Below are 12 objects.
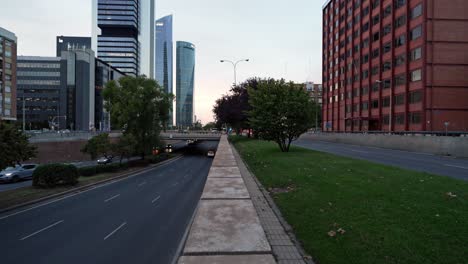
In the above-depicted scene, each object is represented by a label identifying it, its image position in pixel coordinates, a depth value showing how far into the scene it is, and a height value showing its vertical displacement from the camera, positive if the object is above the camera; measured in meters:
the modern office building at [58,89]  119.75 +17.93
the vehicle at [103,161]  45.88 -5.83
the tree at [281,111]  25.47 +1.83
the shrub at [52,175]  19.86 -3.62
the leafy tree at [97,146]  34.88 -2.33
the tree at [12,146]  13.28 -0.95
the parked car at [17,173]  26.55 -4.72
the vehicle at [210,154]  64.06 -6.01
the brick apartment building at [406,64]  42.50 +12.18
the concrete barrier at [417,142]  25.18 -1.43
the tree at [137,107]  44.03 +3.59
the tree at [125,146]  37.39 -2.44
